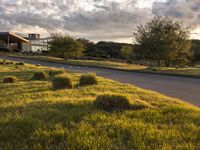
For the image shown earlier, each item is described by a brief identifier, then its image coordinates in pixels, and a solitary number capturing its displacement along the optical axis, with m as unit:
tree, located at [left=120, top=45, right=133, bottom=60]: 60.21
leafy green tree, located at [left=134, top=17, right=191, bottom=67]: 37.91
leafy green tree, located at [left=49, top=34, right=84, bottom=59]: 54.44
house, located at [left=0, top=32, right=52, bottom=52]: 79.61
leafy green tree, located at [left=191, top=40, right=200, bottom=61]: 69.22
